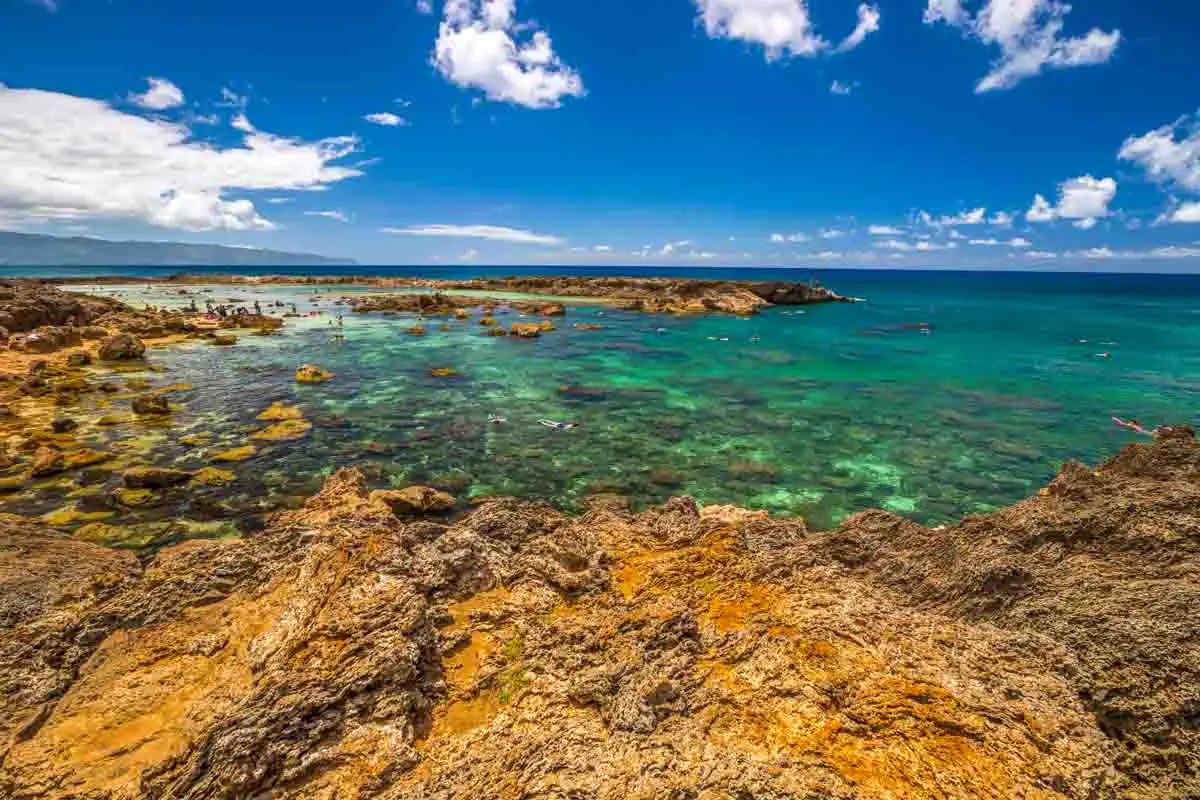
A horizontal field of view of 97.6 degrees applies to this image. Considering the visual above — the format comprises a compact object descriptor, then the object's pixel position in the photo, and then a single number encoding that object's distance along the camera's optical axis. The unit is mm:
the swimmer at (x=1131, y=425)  29575
